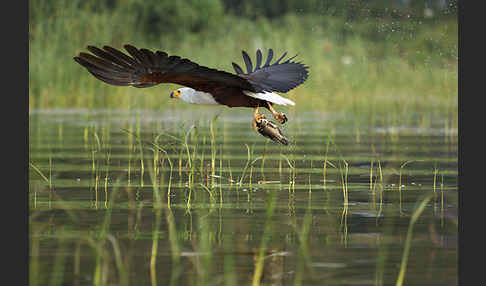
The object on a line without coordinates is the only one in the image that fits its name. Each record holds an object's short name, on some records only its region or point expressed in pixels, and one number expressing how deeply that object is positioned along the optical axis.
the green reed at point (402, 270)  9.11
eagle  14.05
